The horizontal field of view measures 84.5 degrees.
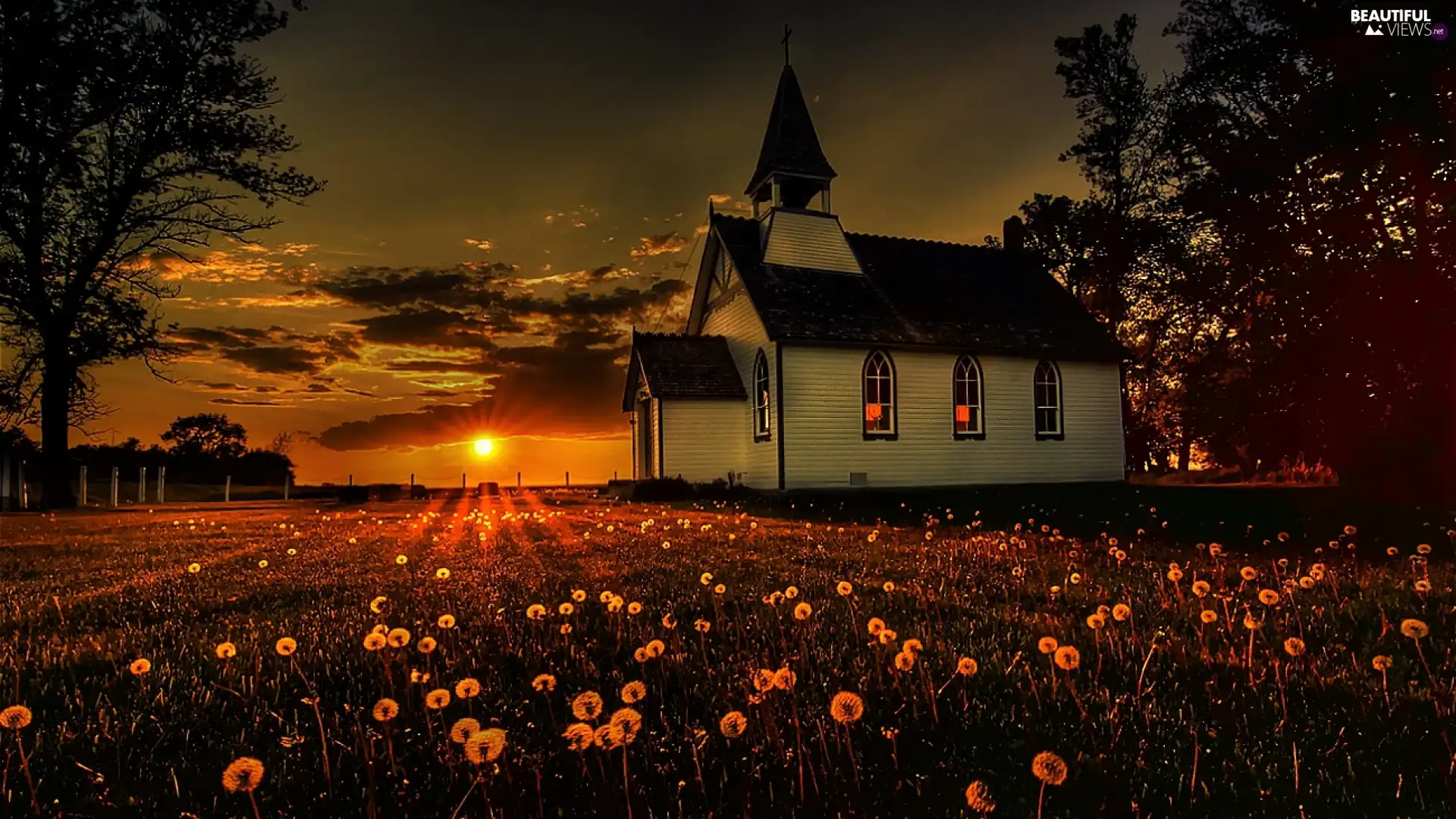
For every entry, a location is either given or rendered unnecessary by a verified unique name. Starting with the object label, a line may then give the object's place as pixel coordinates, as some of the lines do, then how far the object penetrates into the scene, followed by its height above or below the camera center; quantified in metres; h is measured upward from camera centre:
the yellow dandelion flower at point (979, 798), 1.70 -0.74
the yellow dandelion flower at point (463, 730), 1.94 -0.67
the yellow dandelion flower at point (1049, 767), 1.71 -0.68
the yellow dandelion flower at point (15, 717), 2.04 -0.65
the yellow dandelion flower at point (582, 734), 1.95 -0.68
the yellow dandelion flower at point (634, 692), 2.31 -0.70
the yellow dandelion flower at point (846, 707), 2.01 -0.64
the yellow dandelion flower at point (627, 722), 1.87 -0.63
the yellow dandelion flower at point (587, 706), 2.11 -0.66
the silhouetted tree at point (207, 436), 41.69 +1.36
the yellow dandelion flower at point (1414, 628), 3.08 -0.70
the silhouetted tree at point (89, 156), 22.84 +9.14
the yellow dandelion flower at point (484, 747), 1.75 -0.64
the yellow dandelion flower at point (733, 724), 2.03 -0.69
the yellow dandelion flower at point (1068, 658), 2.56 -0.67
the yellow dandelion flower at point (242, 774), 1.72 -0.67
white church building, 23.23 +2.63
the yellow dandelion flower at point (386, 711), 2.13 -0.68
